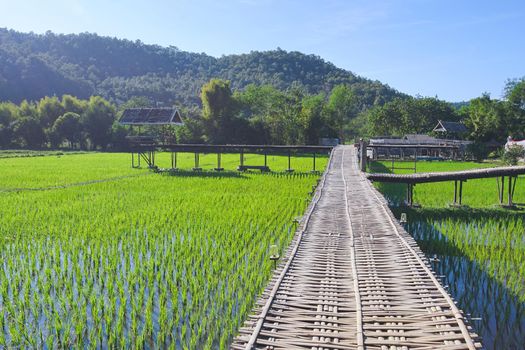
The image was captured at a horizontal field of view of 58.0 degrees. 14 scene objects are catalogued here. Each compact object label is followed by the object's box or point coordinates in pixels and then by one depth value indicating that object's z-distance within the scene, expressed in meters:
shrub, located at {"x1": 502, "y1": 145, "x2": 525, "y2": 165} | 24.47
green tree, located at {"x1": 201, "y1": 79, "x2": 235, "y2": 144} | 44.66
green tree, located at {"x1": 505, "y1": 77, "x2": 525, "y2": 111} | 41.56
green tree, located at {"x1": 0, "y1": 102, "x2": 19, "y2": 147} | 47.47
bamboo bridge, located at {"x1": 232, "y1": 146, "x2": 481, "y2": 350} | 3.45
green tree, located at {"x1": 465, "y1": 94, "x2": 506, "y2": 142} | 38.22
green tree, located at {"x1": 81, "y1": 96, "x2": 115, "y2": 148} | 48.25
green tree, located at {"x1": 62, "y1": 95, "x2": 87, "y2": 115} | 52.09
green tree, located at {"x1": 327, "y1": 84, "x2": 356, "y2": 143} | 64.06
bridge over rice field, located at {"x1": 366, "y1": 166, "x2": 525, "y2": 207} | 11.70
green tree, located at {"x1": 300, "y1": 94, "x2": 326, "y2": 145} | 41.78
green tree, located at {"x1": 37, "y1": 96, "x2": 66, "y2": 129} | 49.97
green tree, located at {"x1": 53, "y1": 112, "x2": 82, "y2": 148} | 47.75
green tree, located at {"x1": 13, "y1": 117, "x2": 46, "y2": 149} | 47.47
